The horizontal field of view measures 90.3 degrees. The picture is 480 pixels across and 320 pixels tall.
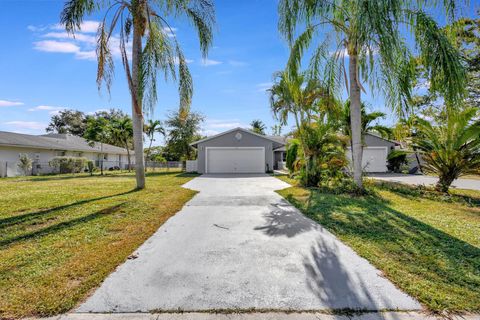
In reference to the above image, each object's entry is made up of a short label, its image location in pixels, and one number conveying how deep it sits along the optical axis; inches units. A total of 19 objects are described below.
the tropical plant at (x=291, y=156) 643.0
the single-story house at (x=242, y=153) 790.5
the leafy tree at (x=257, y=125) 1973.9
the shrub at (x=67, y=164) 808.9
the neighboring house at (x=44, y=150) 697.4
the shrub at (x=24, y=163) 710.5
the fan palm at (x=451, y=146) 322.0
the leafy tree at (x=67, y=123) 1712.6
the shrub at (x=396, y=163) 781.3
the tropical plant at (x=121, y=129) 936.9
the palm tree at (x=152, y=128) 999.0
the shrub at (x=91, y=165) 805.1
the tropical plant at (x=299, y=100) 371.2
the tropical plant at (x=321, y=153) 421.7
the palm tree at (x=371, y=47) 194.4
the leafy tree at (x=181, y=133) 1112.2
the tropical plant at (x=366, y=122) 427.5
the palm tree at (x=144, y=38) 319.3
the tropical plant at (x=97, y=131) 942.4
